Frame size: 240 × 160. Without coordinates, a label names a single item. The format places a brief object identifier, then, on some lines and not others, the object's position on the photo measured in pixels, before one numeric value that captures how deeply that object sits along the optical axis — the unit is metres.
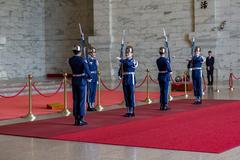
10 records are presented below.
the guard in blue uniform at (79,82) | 9.38
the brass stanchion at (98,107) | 12.20
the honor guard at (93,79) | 12.02
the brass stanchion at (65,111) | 11.35
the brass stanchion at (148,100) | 13.94
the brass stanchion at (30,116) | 10.52
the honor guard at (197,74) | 13.29
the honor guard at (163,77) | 11.84
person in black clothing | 20.12
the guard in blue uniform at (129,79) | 10.56
